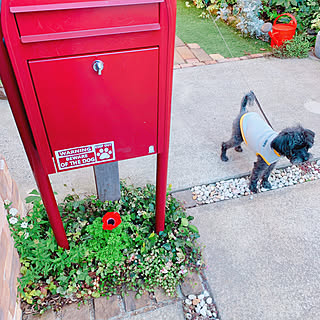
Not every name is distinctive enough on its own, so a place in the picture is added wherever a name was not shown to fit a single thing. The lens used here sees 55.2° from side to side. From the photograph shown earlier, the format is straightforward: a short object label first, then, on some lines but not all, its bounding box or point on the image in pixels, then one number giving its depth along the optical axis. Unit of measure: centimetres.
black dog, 217
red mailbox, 116
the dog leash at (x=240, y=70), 424
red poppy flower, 201
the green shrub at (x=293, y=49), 485
